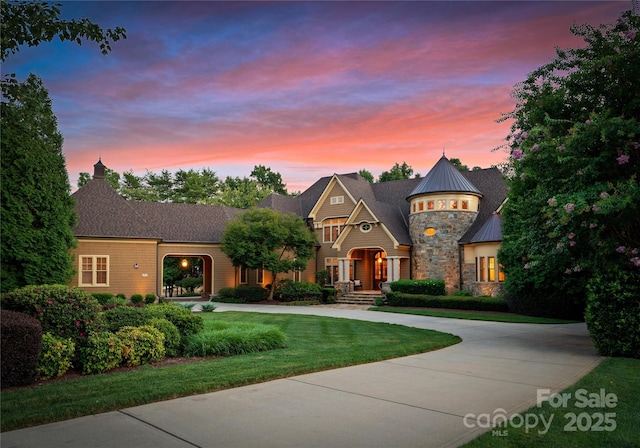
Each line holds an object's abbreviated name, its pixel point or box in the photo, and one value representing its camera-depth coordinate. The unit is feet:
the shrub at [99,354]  24.64
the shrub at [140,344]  26.40
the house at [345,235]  85.61
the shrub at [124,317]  29.35
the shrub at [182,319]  32.48
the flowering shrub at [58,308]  24.43
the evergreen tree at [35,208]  66.28
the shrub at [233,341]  30.42
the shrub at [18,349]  20.85
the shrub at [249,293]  95.09
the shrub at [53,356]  23.09
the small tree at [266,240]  91.04
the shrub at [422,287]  85.46
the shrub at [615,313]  31.58
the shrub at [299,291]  92.94
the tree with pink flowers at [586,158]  30.32
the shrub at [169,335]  29.63
